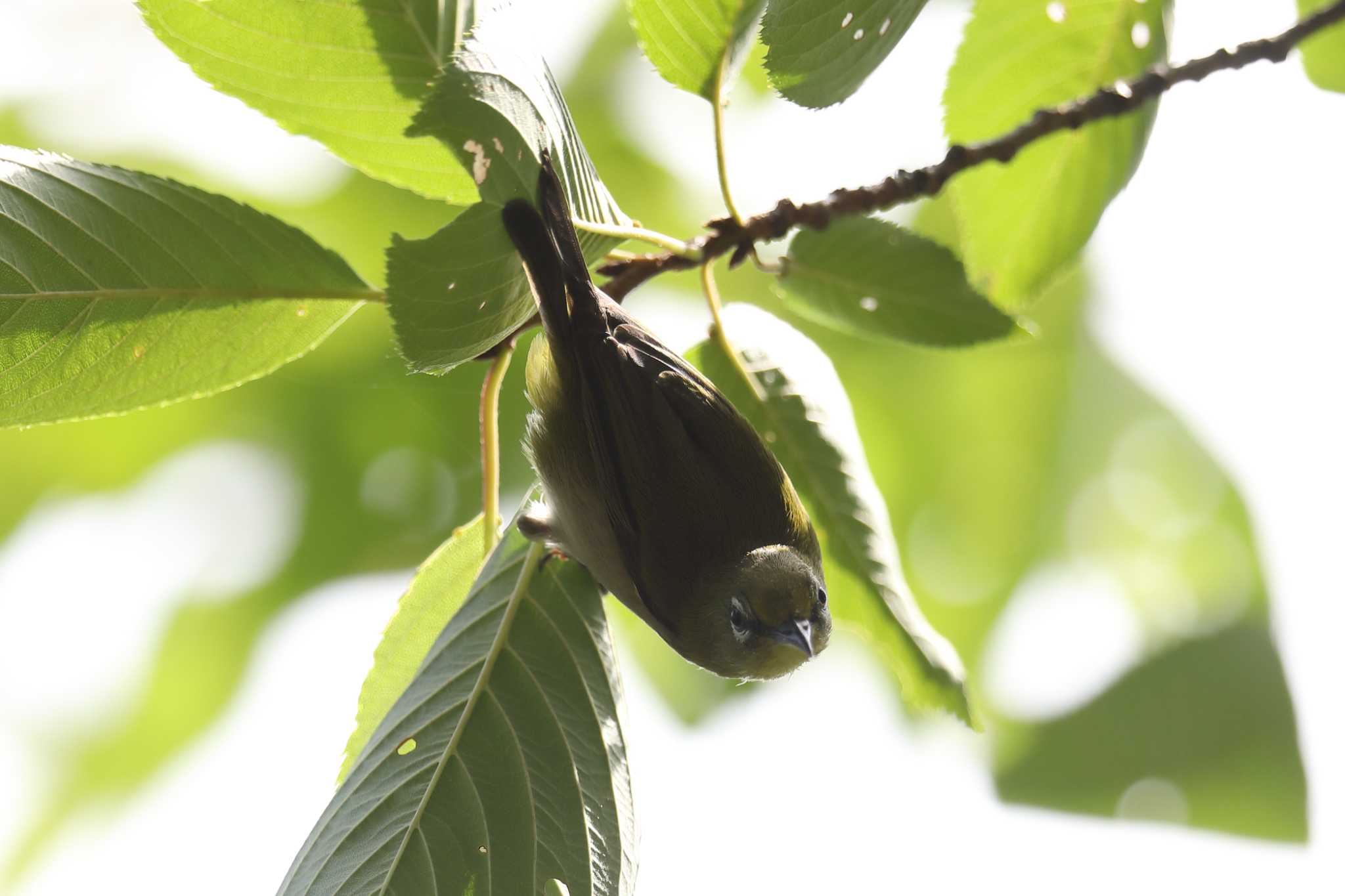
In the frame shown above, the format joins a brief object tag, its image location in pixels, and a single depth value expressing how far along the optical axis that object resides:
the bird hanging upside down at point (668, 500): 2.56
